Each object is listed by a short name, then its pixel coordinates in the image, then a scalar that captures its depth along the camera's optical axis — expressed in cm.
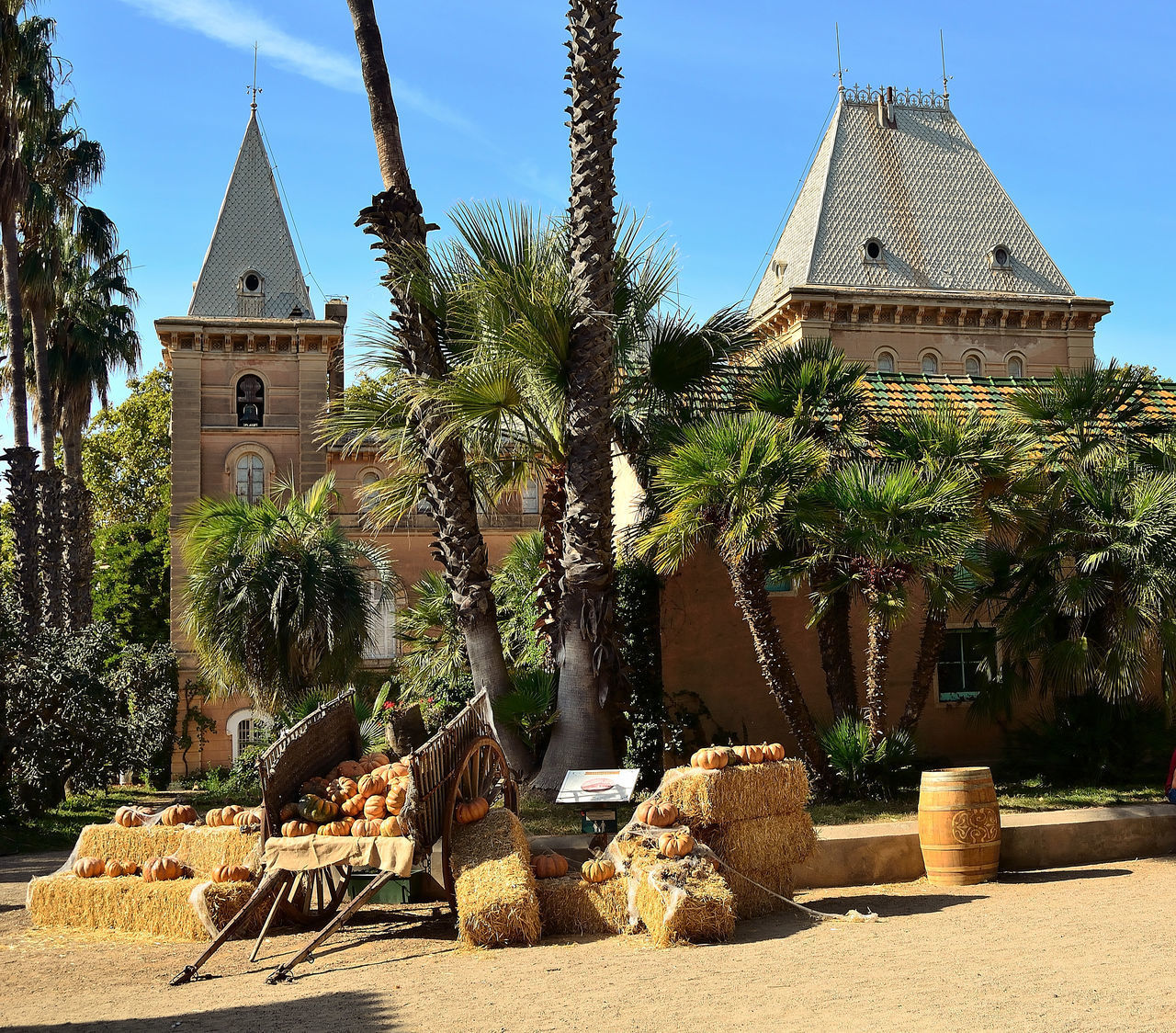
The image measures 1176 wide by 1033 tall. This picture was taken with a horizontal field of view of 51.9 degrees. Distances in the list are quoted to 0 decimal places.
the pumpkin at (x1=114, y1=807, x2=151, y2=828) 865
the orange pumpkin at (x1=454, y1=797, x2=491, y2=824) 778
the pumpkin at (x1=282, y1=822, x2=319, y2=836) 757
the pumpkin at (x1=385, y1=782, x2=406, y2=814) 768
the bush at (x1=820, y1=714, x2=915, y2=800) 1201
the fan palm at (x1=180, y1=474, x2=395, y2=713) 1753
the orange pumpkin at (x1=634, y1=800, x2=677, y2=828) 752
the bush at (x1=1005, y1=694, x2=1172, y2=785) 1287
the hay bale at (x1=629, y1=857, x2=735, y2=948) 700
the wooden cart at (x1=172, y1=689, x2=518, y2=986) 725
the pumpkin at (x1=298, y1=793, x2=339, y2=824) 775
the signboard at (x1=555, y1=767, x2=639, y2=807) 801
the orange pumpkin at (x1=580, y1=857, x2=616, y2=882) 753
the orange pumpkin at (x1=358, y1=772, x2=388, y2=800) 796
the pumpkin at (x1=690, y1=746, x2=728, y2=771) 780
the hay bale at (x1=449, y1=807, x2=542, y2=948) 714
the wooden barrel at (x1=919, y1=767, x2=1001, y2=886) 881
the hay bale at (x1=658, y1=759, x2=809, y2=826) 764
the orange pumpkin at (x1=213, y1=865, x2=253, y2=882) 775
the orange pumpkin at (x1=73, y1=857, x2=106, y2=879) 840
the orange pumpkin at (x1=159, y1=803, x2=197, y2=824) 866
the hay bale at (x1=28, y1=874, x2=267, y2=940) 764
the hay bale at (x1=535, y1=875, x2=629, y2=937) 739
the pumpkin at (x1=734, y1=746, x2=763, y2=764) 803
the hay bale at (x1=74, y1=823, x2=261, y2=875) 803
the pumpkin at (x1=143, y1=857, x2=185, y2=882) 813
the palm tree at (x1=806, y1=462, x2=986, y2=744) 1127
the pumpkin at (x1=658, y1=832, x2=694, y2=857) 726
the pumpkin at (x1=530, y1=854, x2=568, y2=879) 775
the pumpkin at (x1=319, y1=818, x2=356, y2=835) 753
